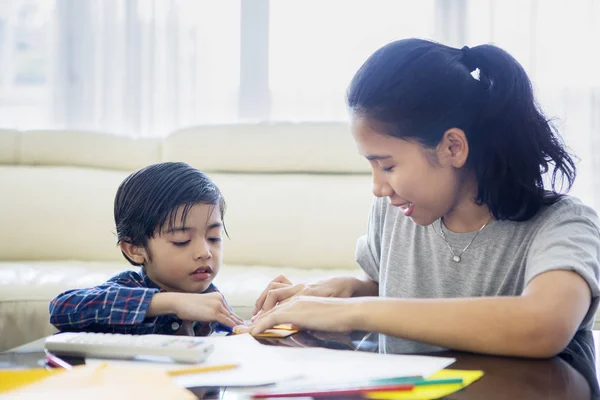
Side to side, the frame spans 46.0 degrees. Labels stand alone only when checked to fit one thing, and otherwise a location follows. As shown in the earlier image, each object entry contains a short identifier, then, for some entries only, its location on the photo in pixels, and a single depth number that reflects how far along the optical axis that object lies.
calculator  0.78
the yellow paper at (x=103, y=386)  0.61
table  0.65
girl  0.87
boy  1.10
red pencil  0.65
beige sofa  2.54
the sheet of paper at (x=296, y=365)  0.70
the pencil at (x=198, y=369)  0.72
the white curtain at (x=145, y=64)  3.32
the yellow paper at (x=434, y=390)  0.64
